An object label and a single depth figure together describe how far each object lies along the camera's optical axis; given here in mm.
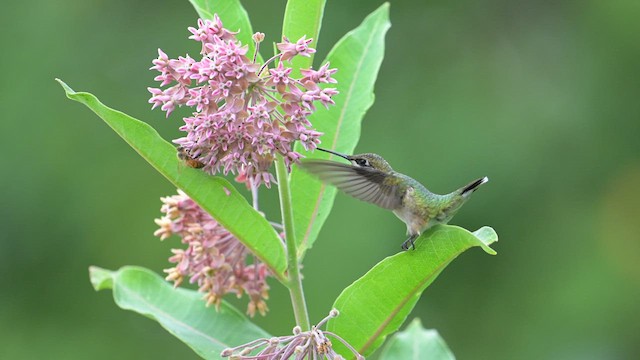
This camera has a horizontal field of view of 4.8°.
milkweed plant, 3072
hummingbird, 3123
